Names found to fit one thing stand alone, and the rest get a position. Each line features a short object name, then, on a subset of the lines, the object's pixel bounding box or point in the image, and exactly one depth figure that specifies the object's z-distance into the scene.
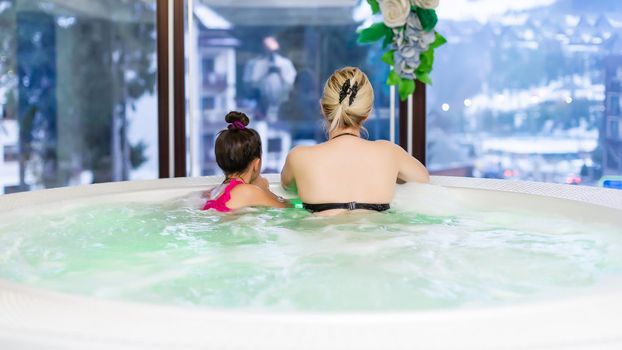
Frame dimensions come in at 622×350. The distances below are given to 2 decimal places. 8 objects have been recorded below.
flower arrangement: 4.06
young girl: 2.53
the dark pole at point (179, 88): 4.57
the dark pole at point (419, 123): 4.70
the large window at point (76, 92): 4.77
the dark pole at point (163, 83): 4.56
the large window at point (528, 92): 4.96
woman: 2.39
